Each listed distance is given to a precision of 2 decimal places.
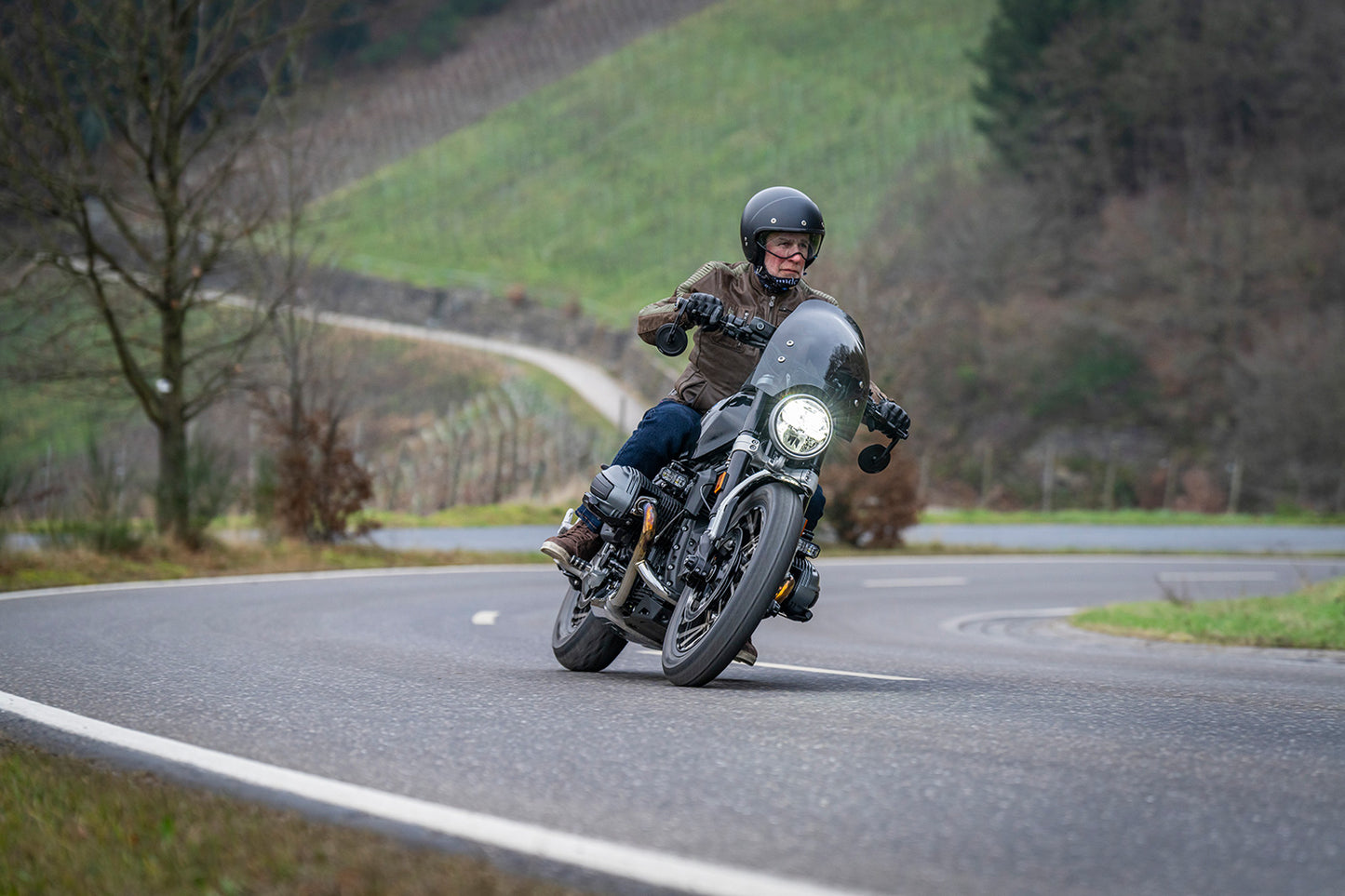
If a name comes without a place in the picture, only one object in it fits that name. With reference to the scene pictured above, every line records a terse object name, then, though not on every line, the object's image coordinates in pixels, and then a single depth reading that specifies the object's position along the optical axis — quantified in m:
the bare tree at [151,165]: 32.91
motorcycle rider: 12.61
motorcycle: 11.05
